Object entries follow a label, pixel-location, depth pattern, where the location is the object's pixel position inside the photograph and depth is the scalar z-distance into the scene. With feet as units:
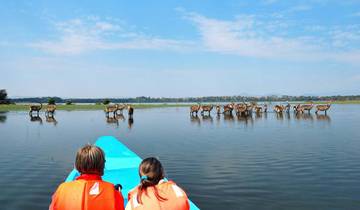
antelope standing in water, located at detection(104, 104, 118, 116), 175.98
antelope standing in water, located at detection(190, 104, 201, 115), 190.97
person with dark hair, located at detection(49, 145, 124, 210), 14.28
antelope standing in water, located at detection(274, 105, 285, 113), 189.37
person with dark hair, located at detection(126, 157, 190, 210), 14.29
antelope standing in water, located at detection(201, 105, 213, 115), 209.68
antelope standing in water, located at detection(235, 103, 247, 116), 181.08
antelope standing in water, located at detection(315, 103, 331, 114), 179.81
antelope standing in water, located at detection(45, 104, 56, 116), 179.31
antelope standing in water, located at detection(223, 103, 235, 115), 196.24
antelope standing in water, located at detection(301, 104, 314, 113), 195.39
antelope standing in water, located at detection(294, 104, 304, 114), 192.85
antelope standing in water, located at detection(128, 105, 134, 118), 155.51
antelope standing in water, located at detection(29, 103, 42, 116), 198.08
